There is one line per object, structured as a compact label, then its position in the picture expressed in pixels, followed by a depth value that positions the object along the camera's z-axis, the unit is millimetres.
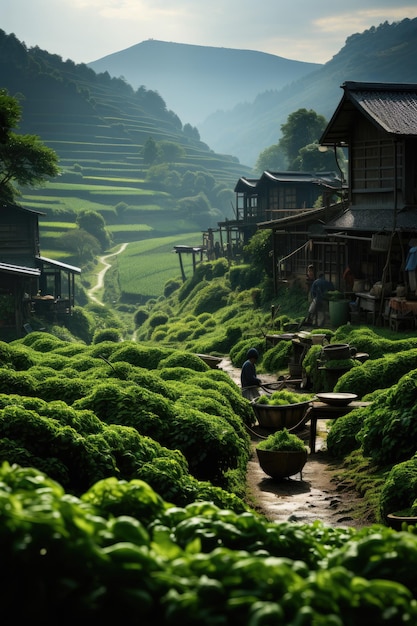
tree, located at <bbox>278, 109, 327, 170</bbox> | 93938
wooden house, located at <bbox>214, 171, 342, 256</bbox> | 66419
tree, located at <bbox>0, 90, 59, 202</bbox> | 55375
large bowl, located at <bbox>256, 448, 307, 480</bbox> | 15586
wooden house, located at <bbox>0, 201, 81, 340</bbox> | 53125
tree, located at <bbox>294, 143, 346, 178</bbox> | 82500
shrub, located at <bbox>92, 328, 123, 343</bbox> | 51844
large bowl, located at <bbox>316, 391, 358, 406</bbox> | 18328
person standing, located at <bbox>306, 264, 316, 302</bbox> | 38900
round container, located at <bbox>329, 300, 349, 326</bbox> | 32438
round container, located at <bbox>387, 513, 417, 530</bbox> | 9634
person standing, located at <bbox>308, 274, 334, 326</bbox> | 34094
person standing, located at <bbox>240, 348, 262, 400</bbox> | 22031
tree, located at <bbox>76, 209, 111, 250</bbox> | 109312
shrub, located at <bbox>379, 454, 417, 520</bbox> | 12148
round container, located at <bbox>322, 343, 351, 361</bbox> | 23812
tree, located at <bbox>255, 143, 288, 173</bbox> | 165125
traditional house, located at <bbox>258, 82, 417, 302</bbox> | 31250
